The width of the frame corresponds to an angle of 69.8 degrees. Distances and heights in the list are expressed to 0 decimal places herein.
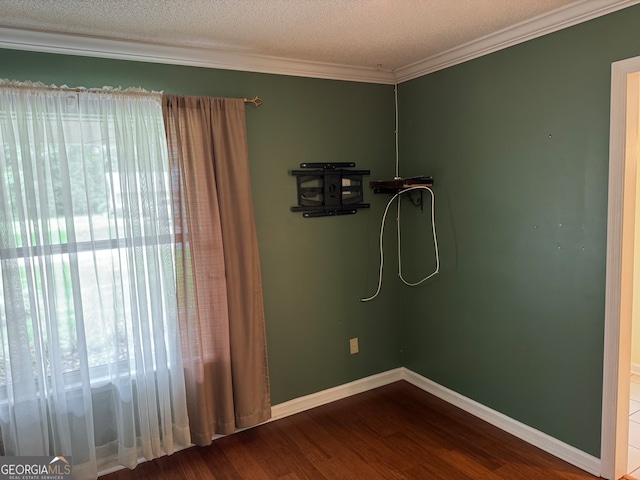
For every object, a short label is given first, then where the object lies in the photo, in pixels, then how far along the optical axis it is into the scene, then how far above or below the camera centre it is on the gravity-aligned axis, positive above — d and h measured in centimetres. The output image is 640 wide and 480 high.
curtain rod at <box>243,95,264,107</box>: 286 +60
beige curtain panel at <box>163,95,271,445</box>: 261 -39
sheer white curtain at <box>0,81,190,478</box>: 223 -40
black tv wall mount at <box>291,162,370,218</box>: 312 +3
